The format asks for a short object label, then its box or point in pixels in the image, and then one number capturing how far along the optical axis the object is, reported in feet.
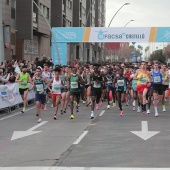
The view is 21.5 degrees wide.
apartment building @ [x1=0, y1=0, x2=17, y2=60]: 131.54
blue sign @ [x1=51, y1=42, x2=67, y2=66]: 106.93
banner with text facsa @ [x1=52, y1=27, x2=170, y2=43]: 100.07
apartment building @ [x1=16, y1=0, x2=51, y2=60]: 147.43
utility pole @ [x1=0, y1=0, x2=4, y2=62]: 71.61
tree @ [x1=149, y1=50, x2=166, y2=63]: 366.76
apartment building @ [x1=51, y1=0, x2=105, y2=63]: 202.80
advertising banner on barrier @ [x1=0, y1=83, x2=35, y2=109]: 60.18
